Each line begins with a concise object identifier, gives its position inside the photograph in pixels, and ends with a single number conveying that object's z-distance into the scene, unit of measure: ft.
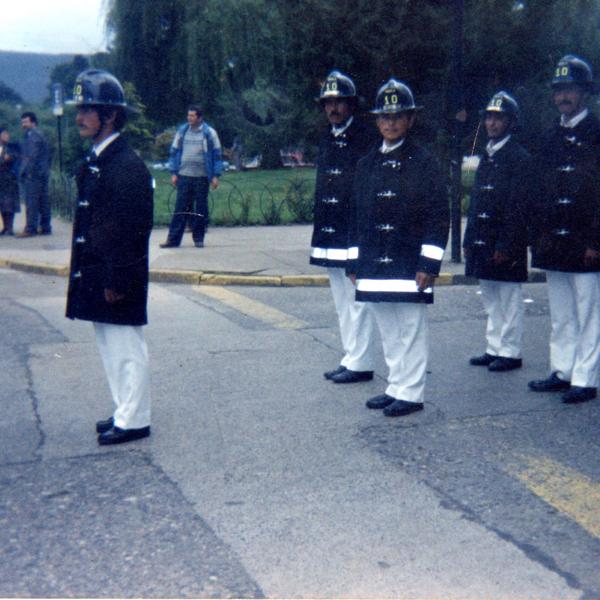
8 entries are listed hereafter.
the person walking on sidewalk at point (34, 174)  56.85
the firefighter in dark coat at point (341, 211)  23.84
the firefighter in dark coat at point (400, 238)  21.22
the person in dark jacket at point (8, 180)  58.34
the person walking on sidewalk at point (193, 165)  49.01
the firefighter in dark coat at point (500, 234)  25.03
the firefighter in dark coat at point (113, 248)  19.13
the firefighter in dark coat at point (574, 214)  22.39
